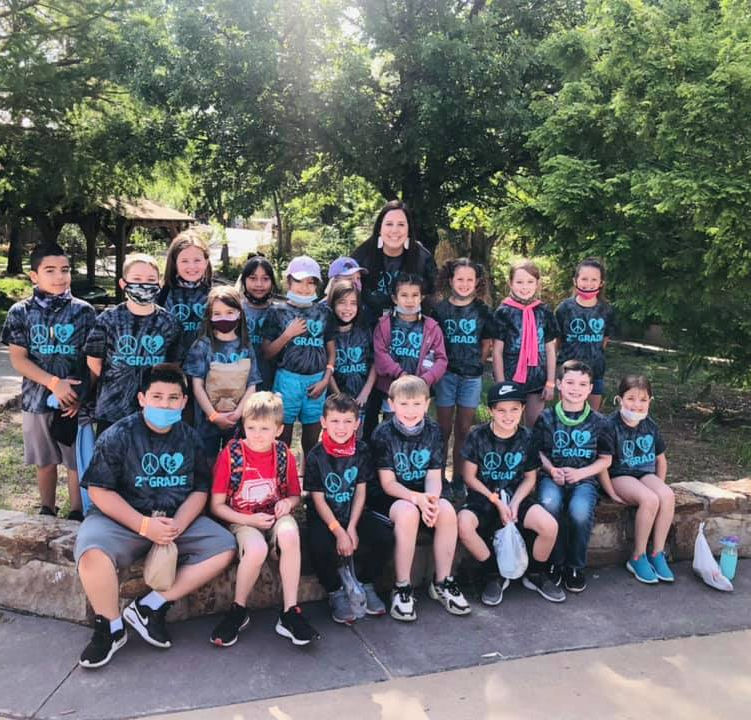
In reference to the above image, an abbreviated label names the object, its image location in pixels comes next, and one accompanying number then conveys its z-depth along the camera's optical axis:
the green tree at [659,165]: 5.62
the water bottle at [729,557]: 3.80
